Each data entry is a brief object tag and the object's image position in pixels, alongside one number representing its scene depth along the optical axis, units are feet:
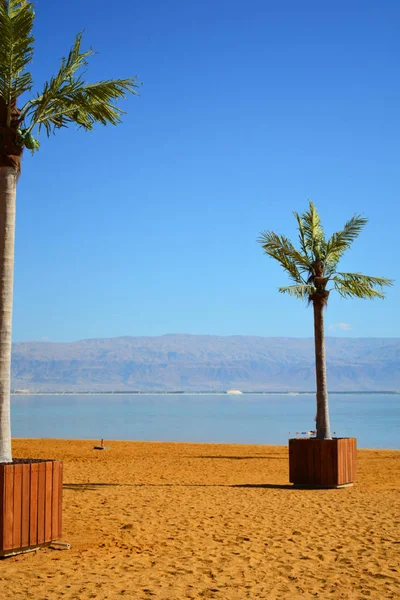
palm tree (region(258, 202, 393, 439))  52.75
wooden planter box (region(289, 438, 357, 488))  48.60
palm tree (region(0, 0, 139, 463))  28.40
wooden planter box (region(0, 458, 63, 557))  25.79
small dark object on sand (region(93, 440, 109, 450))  82.84
